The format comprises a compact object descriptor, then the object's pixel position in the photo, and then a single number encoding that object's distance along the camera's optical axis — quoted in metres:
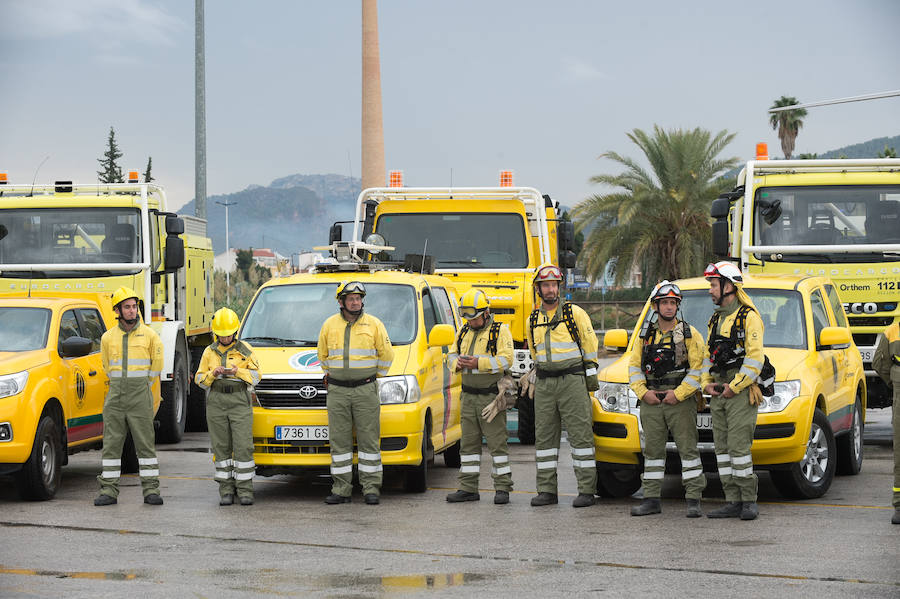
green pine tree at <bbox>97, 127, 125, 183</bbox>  78.43
